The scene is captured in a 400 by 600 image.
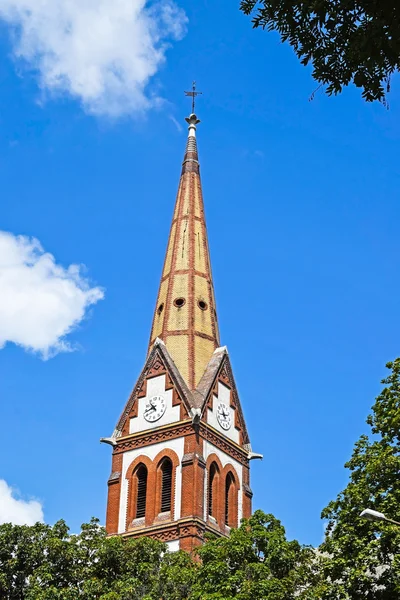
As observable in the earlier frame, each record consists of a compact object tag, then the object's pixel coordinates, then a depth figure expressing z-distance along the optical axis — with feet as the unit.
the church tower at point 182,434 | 146.82
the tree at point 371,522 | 74.69
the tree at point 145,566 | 87.76
